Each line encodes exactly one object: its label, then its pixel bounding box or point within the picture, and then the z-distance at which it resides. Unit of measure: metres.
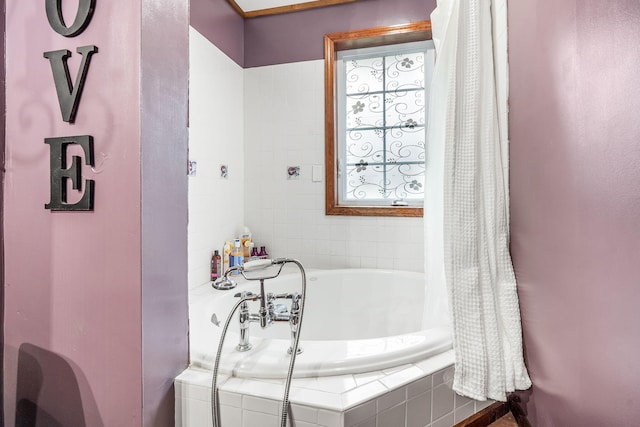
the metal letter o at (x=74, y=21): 0.87
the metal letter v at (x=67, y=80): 0.87
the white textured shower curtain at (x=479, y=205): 1.02
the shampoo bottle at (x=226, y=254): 2.04
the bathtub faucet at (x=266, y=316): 1.05
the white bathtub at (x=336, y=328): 0.97
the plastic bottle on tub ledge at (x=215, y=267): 1.94
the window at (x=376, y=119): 2.17
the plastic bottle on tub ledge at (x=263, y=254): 2.23
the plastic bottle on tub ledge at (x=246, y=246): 2.17
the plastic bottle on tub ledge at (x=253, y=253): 2.20
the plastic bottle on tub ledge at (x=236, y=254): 2.00
